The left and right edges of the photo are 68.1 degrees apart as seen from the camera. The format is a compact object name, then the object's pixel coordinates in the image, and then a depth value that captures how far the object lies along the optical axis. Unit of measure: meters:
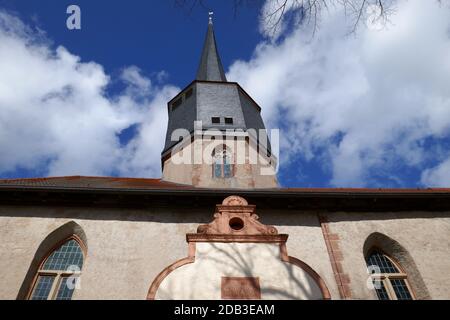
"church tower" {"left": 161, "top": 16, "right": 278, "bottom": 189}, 14.62
